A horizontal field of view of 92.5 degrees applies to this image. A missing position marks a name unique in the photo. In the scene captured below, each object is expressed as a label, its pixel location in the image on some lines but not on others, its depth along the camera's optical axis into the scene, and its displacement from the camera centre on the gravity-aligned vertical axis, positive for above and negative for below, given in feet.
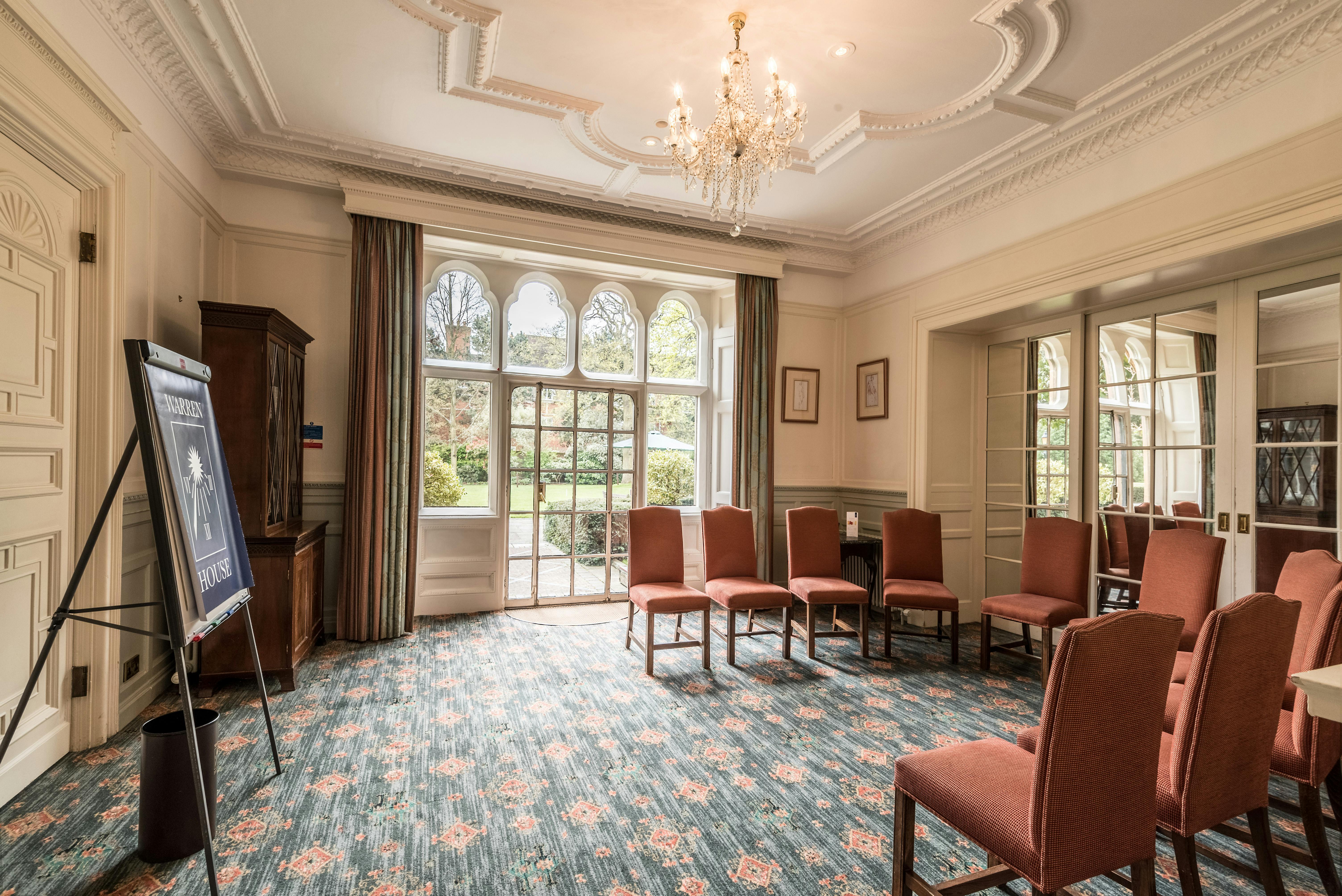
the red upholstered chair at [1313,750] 6.09 -2.92
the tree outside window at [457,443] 17.26 +0.14
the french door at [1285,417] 10.07 +0.63
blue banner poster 7.19 -0.56
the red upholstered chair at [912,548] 14.97 -2.25
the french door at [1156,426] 11.69 +0.57
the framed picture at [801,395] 19.45 +1.70
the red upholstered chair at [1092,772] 4.75 -2.42
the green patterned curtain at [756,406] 18.47 +1.29
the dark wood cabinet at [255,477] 11.19 -0.56
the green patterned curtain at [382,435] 14.57 +0.27
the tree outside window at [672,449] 19.71 +0.04
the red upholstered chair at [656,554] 14.14 -2.36
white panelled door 7.63 +0.11
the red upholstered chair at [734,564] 13.80 -2.65
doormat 16.79 -4.48
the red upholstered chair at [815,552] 14.73 -2.38
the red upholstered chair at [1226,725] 5.28 -2.31
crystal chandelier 9.24 +4.75
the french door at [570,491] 17.97 -1.20
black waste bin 6.86 -3.82
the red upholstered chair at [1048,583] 12.33 -2.64
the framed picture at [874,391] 18.20 +1.79
